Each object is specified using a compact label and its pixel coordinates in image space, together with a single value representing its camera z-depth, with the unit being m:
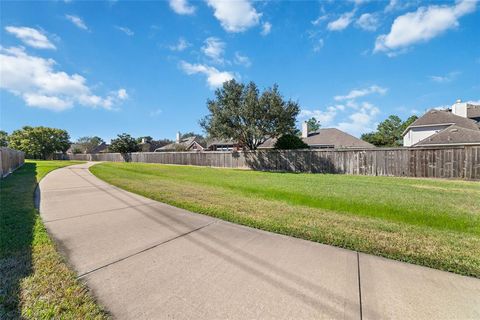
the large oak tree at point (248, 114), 18.86
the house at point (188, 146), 42.86
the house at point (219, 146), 39.70
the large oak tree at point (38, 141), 49.16
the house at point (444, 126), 17.95
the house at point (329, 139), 26.53
